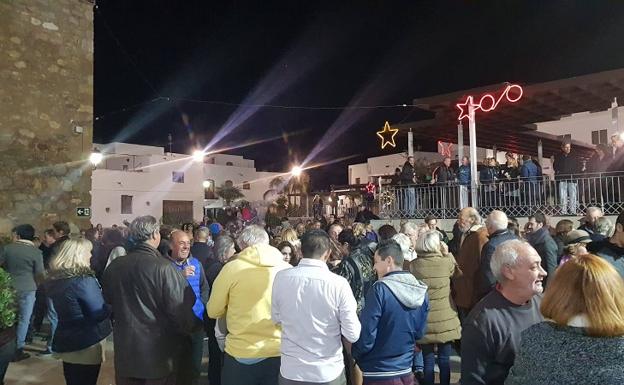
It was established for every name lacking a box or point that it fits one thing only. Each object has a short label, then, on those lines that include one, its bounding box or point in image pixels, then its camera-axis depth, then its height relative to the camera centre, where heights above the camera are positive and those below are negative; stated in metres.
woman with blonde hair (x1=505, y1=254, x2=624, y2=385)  1.70 -0.47
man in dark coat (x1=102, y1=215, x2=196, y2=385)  3.46 -0.72
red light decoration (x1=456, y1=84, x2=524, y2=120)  12.23 +2.71
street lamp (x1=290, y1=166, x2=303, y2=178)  33.33 +2.59
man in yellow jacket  3.32 -0.74
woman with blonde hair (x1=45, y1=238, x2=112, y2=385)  3.65 -0.77
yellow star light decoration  15.45 +2.33
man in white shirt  3.01 -0.71
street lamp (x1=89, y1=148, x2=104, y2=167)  14.91 +1.80
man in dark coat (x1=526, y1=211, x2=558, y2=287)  5.59 -0.49
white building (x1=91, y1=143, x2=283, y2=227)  31.91 +2.05
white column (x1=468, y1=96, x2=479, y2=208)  12.44 +1.25
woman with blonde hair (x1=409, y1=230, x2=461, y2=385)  4.61 -0.96
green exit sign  11.03 +0.07
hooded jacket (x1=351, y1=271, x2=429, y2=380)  3.31 -0.84
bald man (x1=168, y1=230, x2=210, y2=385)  4.21 -0.77
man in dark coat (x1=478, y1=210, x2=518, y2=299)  4.88 -0.34
